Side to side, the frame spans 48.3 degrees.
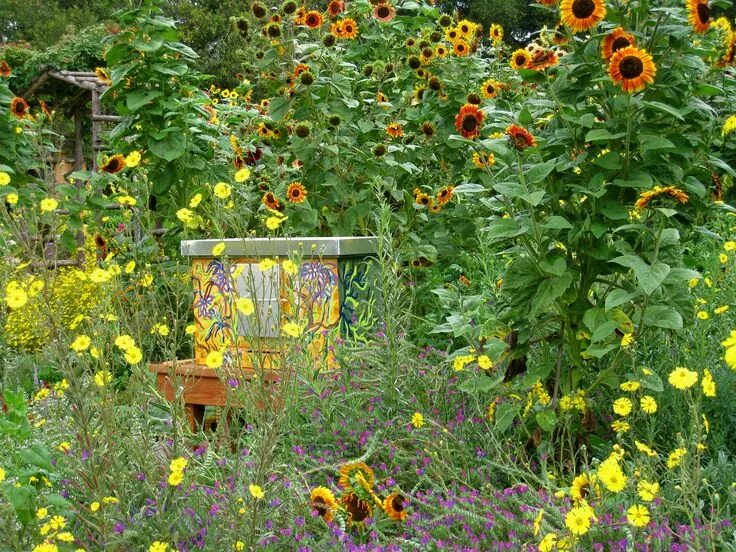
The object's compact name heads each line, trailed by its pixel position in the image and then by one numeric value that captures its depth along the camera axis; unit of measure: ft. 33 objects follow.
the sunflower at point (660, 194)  7.41
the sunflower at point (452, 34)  16.46
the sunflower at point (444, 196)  15.11
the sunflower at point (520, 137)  7.65
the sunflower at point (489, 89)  15.25
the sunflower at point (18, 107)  18.03
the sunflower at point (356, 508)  7.52
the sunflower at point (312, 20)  15.55
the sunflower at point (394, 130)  15.51
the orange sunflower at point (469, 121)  8.81
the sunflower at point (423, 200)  15.76
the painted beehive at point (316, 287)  12.12
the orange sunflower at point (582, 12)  7.50
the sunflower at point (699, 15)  7.40
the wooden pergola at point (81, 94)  27.33
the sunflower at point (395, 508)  7.57
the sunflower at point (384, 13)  17.02
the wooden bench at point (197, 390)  12.62
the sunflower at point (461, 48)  16.08
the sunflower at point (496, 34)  17.70
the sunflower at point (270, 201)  14.46
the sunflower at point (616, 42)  7.50
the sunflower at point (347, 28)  16.44
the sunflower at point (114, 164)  15.25
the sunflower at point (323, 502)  7.31
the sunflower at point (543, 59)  8.06
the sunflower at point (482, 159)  8.74
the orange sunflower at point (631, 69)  7.27
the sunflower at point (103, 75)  17.26
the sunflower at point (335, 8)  15.90
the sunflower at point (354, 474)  8.08
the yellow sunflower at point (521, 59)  8.59
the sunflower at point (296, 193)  14.79
